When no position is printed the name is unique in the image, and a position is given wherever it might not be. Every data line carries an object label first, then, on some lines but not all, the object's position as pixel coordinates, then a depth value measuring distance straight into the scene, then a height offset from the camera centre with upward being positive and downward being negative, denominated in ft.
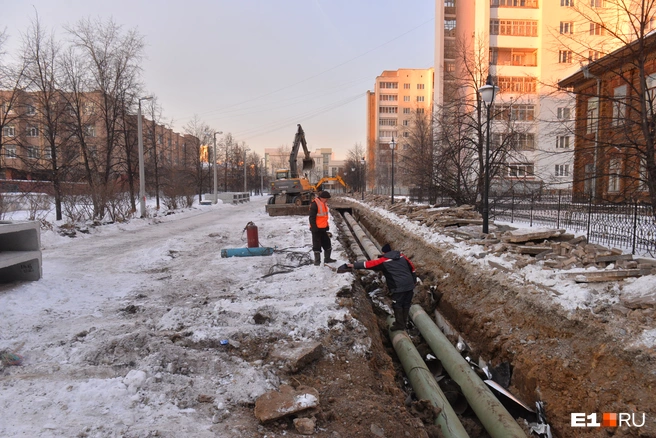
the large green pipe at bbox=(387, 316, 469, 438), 12.69 -7.69
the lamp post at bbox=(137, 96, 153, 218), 63.05 +3.36
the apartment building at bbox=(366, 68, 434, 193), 290.35 +69.90
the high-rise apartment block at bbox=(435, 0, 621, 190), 119.75 +49.68
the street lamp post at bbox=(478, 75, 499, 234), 31.60 +7.08
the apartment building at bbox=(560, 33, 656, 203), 25.52 +3.56
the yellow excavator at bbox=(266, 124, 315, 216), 73.85 -0.24
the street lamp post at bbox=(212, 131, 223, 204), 116.45 -1.08
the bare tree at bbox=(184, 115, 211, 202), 128.26 +15.89
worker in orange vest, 27.04 -2.70
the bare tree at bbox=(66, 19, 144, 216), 64.90 +17.36
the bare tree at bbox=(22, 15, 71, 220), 56.03 +12.13
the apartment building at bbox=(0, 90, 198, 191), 54.49 +9.34
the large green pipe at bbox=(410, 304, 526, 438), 13.43 -8.05
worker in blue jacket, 19.38 -4.56
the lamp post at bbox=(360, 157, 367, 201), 150.84 +5.21
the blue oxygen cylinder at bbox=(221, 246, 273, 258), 32.01 -5.25
